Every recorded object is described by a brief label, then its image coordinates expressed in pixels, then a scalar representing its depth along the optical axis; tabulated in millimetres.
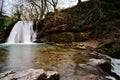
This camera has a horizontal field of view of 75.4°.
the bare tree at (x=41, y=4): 11194
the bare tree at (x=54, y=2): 11058
